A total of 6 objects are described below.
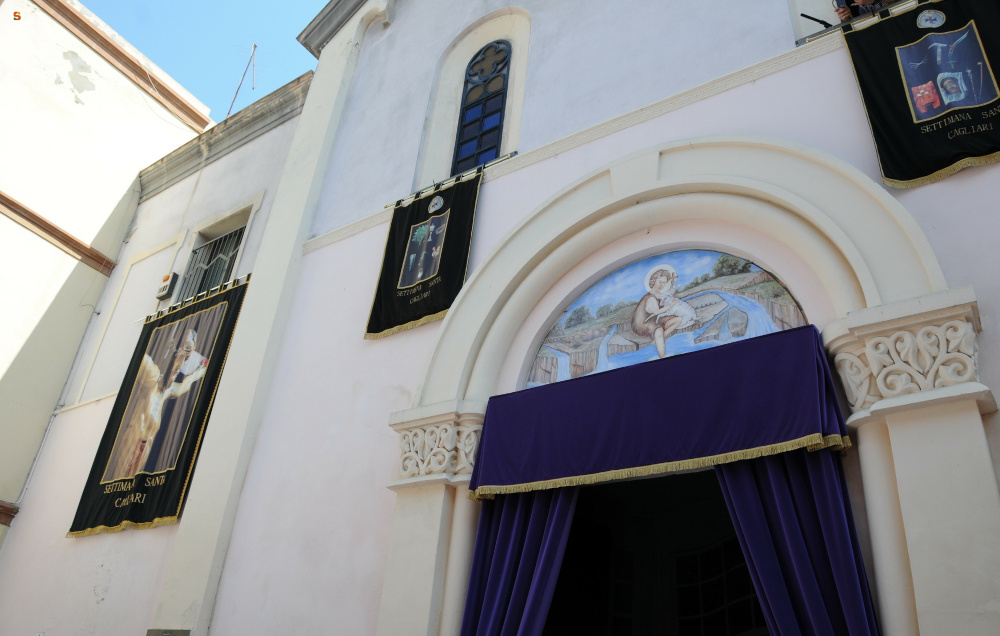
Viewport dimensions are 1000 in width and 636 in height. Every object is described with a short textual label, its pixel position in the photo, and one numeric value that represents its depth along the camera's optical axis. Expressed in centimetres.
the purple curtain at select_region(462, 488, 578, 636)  527
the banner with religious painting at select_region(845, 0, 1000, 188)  510
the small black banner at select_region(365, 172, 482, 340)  734
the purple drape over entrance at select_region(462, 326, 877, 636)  432
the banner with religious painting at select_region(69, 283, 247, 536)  852
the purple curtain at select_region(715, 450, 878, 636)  412
